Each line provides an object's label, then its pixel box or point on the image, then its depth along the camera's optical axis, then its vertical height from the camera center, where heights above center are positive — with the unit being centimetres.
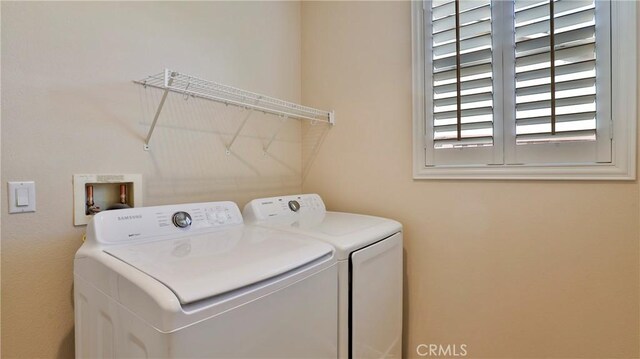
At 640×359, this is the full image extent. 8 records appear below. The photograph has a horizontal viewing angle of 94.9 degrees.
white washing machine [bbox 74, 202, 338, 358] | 64 -28
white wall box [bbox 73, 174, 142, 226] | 111 -5
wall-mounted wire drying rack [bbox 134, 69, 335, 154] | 124 +42
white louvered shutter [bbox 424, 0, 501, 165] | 142 +48
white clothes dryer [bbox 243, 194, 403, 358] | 109 -36
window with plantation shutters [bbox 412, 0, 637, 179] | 117 +41
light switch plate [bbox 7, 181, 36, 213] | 97 -5
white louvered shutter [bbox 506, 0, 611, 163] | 120 +41
